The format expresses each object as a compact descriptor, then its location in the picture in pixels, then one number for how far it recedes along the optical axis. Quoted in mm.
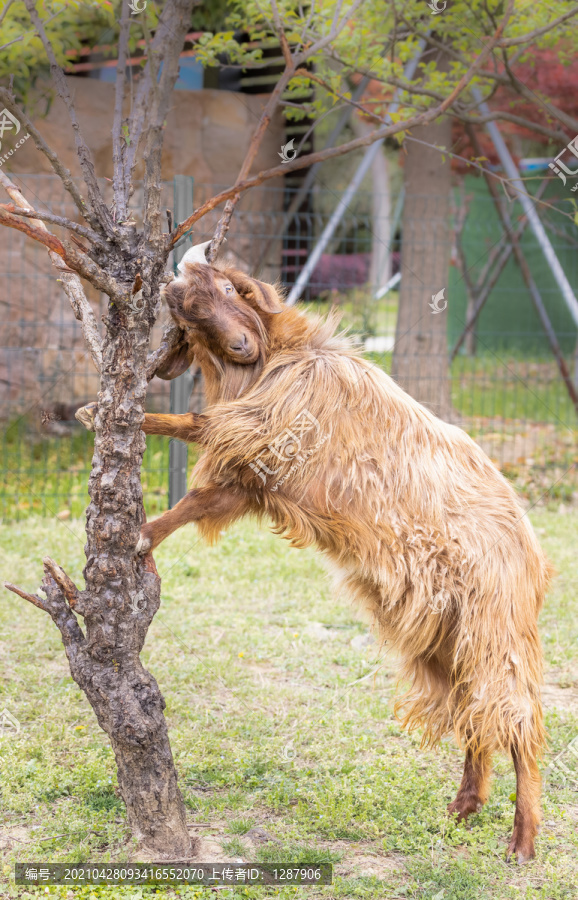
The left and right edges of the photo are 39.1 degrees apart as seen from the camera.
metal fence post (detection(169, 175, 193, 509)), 6309
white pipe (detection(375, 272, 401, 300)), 9406
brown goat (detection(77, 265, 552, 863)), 2949
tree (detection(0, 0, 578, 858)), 2531
